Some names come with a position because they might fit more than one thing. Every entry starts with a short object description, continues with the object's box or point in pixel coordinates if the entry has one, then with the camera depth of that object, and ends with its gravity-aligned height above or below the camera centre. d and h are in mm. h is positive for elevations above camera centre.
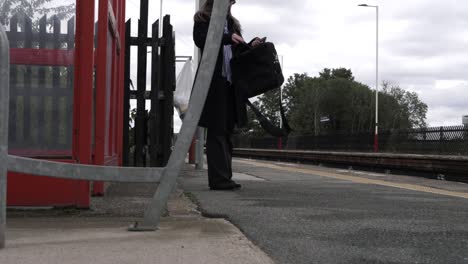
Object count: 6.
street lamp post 27953 -270
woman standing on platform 5277 +264
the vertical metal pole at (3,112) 2689 +92
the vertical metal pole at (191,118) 3213 +88
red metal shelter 4172 +183
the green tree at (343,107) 82812 +4231
